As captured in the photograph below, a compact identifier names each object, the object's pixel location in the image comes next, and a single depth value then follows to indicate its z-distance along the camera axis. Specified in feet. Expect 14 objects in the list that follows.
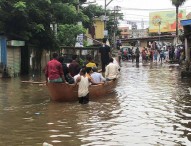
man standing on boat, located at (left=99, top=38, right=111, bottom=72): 65.82
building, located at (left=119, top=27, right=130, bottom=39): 293.72
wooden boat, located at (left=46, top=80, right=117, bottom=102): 39.86
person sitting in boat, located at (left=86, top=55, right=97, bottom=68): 48.57
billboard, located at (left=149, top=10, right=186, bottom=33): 230.97
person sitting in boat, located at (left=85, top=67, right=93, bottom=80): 42.43
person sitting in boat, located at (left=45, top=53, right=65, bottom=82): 39.81
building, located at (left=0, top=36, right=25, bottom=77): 76.48
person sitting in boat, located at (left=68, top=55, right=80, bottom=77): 46.93
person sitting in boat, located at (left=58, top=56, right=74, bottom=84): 43.07
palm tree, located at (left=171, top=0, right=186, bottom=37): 147.06
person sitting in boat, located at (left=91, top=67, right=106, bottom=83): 45.12
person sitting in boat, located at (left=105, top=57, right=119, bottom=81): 50.85
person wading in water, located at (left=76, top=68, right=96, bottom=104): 39.47
